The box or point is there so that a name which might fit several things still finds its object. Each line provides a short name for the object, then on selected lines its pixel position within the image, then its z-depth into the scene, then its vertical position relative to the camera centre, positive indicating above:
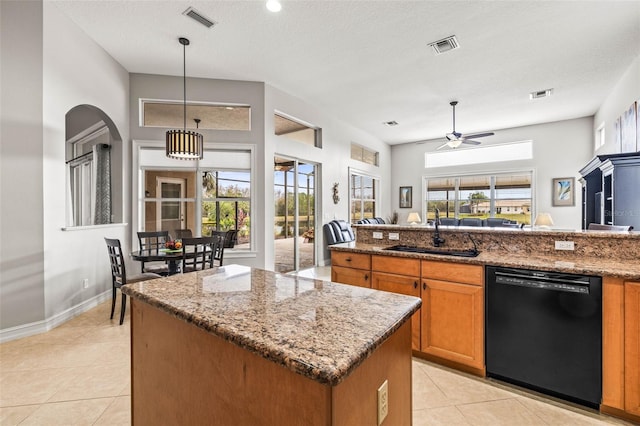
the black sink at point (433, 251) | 2.41 -0.33
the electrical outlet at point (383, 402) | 0.86 -0.55
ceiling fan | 5.54 +1.36
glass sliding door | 5.55 +0.01
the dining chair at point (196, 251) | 3.29 -0.45
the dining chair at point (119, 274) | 3.14 -0.66
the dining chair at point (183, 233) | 4.48 -0.30
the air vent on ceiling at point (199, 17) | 3.12 +2.09
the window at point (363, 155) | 7.87 +1.60
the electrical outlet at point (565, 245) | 2.18 -0.25
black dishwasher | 1.80 -0.77
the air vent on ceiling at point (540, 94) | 5.25 +2.09
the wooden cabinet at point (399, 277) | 2.39 -0.53
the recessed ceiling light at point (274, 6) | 2.99 +2.08
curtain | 4.52 +0.45
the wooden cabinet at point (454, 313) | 2.14 -0.75
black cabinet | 3.39 +0.27
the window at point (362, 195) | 7.73 +0.45
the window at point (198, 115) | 4.64 +1.54
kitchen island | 0.72 -0.40
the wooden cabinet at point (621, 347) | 1.70 -0.78
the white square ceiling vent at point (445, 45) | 3.65 +2.08
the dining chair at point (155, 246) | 3.62 -0.44
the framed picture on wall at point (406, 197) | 9.23 +0.46
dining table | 3.25 -0.47
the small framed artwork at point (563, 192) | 7.01 +0.46
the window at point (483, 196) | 7.63 +0.43
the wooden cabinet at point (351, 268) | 2.67 -0.51
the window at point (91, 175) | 4.58 +0.65
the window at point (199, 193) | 4.58 +0.31
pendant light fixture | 3.50 +0.81
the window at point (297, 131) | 5.48 +1.61
